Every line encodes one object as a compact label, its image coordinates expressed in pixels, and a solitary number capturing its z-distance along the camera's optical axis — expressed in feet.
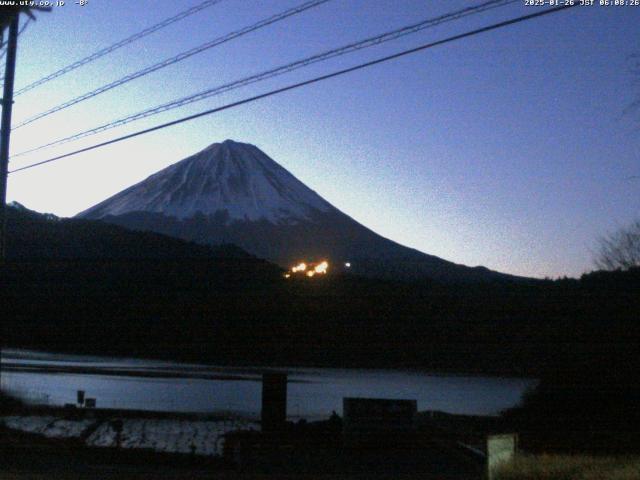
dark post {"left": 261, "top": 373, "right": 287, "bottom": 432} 69.87
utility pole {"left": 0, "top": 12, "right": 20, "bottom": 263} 53.62
